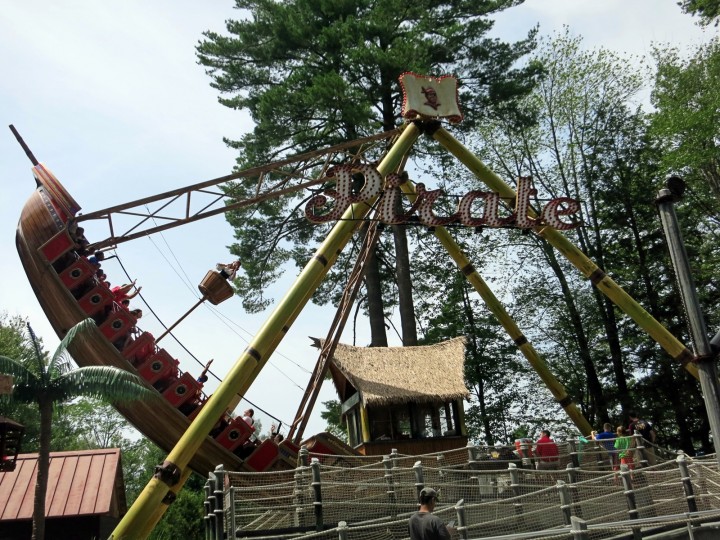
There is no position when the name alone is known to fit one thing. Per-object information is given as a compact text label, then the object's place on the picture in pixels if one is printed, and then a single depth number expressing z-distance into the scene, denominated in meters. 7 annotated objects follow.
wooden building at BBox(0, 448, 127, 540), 19.69
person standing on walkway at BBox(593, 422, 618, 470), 16.40
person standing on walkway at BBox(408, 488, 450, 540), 7.45
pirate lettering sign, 16.69
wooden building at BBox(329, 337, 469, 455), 19.81
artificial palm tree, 14.44
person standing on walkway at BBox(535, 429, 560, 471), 16.28
